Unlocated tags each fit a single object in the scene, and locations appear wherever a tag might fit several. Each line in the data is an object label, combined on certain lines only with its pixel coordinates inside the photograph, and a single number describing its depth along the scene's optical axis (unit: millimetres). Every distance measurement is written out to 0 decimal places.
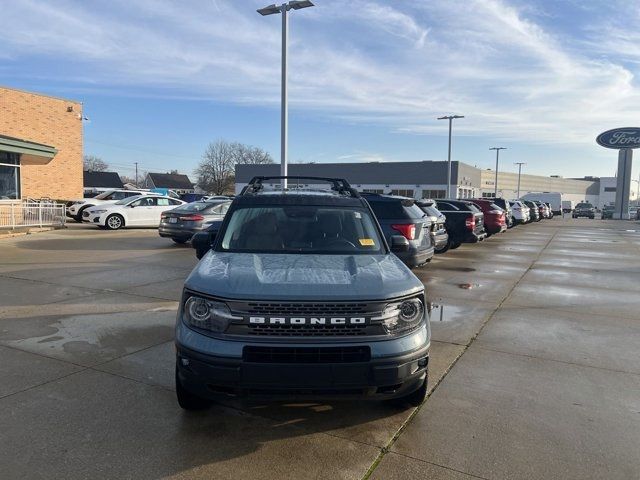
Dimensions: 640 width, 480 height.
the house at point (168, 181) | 105062
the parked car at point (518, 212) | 30000
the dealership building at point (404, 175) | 73375
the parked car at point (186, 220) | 14844
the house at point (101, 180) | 72894
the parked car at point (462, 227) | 14609
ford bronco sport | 3170
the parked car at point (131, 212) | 20422
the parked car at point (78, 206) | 24062
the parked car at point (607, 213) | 53850
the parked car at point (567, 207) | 73625
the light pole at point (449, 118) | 40219
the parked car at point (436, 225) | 11242
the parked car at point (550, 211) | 48125
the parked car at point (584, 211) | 52656
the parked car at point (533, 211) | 36425
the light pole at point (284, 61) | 16359
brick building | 27891
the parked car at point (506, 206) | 25783
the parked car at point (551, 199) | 55178
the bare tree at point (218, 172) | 90188
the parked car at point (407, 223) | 9031
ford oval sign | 50969
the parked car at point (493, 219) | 19453
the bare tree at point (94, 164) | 119169
